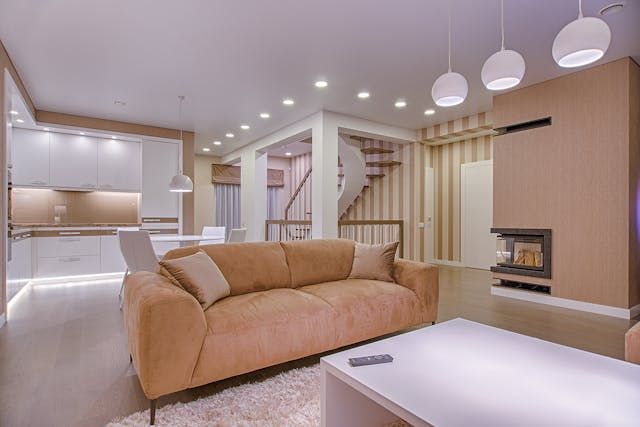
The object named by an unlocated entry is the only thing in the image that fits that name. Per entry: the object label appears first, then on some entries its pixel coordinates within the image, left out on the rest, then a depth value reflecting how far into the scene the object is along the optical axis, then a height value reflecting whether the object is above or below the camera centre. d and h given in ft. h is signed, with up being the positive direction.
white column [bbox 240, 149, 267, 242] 24.52 +1.46
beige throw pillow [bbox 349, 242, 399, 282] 10.16 -1.45
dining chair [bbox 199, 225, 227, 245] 17.14 -0.97
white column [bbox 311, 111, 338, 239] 17.43 +1.95
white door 21.54 +0.07
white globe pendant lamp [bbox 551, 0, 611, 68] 4.96 +2.61
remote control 4.79 -2.08
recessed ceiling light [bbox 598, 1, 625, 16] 8.82 +5.47
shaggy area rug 5.63 -3.43
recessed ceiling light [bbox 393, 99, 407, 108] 16.31 +5.45
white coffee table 3.67 -2.12
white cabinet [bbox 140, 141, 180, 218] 20.52 +2.24
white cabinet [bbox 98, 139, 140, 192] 19.83 +2.90
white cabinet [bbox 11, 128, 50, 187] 17.63 +2.97
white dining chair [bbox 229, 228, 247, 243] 15.02 -0.92
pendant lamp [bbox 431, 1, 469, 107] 6.66 +2.51
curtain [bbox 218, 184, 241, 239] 30.42 +0.84
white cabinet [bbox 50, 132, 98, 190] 18.58 +2.94
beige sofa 5.79 -2.05
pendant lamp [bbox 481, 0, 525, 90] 5.86 +2.56
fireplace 13.82 -1.56
